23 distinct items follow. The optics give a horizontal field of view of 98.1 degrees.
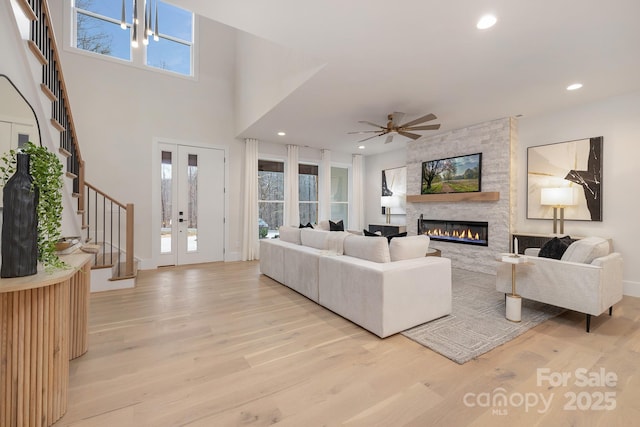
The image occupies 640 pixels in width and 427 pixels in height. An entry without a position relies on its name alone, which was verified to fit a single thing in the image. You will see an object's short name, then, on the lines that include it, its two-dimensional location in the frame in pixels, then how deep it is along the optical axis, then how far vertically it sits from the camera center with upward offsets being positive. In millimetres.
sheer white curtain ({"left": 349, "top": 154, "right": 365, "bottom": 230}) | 8195 +463
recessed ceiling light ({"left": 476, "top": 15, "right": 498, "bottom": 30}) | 2363 +1666
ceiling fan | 4243 +1337
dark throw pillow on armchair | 2988 -374
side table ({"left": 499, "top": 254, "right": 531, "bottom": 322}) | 2855 -902
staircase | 2355 +302
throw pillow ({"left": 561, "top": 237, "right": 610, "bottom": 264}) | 2742 -372
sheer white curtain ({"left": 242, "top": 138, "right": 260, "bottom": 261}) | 6422 +151
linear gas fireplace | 5207 -377
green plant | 1460 +74
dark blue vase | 1334 -84
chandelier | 3394 +2379
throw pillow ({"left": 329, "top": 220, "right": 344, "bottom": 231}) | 4870 -277
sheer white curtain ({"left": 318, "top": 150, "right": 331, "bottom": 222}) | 7609 +665
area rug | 2342 -1125
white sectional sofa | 2533 -698
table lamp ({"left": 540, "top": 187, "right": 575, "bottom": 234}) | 4117 +214
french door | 5750 +121
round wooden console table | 1329 -705
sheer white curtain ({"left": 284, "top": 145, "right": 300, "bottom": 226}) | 7023 +554
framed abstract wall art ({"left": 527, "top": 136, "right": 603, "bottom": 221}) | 4098 +608
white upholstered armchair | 2592 -654
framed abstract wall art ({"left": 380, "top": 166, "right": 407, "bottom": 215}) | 7164 +681
